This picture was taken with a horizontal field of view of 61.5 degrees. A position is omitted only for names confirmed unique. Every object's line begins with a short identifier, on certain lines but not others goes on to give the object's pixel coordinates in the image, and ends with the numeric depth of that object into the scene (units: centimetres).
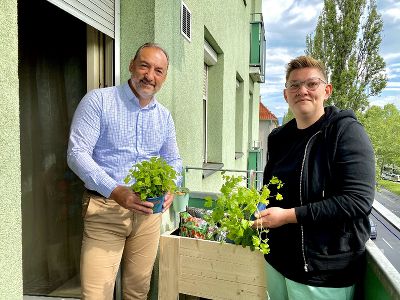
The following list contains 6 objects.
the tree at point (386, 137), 3198
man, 189
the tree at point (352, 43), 1764
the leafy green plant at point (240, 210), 155
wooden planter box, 252
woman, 133
